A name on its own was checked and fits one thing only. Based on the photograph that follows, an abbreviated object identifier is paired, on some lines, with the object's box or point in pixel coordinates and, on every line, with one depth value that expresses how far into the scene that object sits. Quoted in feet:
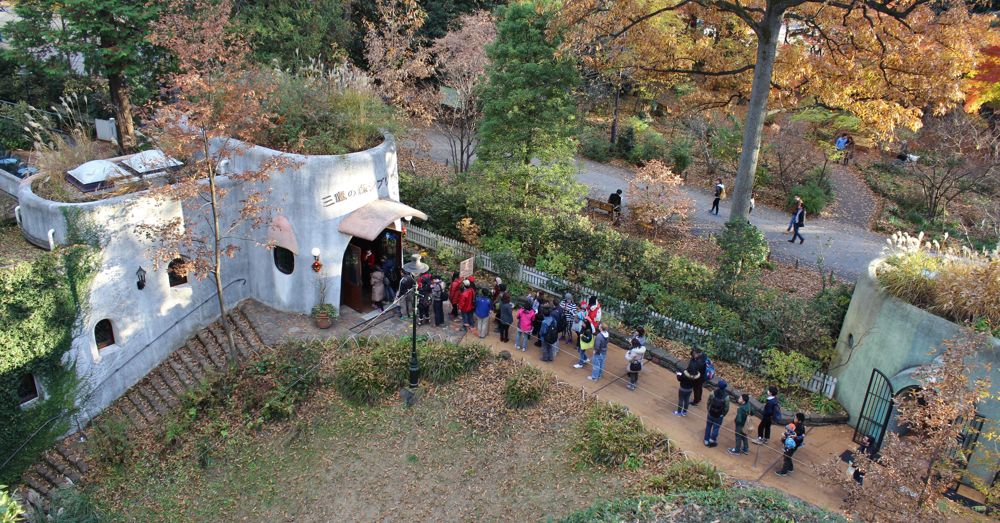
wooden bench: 77.00
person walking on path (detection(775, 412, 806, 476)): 39.68
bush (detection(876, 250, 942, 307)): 42.60
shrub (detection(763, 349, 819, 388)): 47.26
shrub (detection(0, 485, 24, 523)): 26.95
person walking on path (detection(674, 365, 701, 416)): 44.14
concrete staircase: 45.78
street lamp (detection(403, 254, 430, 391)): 48.21
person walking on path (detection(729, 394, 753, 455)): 40.41
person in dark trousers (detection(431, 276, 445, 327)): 54.85
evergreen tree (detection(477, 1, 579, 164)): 63.36
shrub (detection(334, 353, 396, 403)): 48.75
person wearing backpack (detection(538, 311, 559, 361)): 49.49
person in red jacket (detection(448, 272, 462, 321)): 55.31
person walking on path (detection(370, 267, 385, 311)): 57.77
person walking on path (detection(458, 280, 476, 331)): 53.93
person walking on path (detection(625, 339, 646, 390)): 46.65
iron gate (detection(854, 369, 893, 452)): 42.01
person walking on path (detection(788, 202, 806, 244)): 72.33
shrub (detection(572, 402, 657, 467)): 41.06
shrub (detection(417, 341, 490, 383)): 49.78
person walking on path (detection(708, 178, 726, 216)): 80.59
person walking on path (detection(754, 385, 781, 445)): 40.52
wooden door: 57.77
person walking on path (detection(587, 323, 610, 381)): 47.88
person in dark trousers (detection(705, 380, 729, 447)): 40.78
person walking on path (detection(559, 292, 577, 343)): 51.39
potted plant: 55.47
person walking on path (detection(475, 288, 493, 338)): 52.65
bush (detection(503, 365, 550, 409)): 46.65
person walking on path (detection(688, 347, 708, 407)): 44.11
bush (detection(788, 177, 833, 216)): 81.00
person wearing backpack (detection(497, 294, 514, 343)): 52.70
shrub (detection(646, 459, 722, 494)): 37.40
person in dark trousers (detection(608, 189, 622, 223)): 77.05
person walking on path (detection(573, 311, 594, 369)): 49.08
